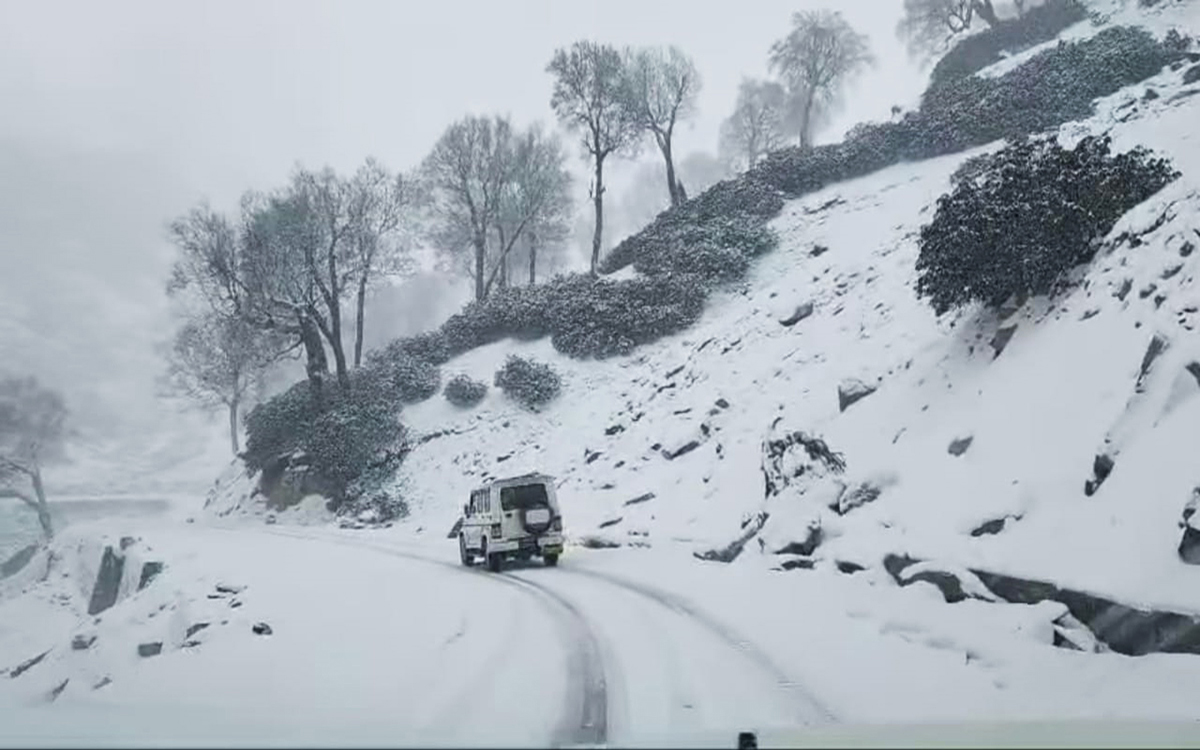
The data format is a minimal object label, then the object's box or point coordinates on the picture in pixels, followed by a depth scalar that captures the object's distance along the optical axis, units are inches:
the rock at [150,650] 471.2
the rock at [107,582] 766.2
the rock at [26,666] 467.8
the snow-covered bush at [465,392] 1256.8
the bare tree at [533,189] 1633.9
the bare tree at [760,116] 2172.7
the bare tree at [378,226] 1384.1
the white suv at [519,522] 677.3
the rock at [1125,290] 455.2
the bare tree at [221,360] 1405.0
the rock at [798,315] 994.7
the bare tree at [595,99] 1583.4
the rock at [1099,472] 348.2
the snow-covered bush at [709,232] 1342.3
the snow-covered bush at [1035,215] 535.2
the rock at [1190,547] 277.9
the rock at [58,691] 397.8
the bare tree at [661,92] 1633.9
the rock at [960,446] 468.1
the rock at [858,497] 502.6
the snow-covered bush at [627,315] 1256.8
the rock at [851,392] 661.3
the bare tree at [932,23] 1978.3
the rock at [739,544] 591.8
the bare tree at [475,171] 1589.6
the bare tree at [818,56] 1904.5
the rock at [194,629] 481.7
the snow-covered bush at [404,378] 1315.2
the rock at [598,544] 767.1
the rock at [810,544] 507.8
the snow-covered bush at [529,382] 1209.4
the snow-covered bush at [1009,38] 1617.9
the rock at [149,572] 735.1
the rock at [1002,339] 547.8
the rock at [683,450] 876.6
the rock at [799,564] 491.8
